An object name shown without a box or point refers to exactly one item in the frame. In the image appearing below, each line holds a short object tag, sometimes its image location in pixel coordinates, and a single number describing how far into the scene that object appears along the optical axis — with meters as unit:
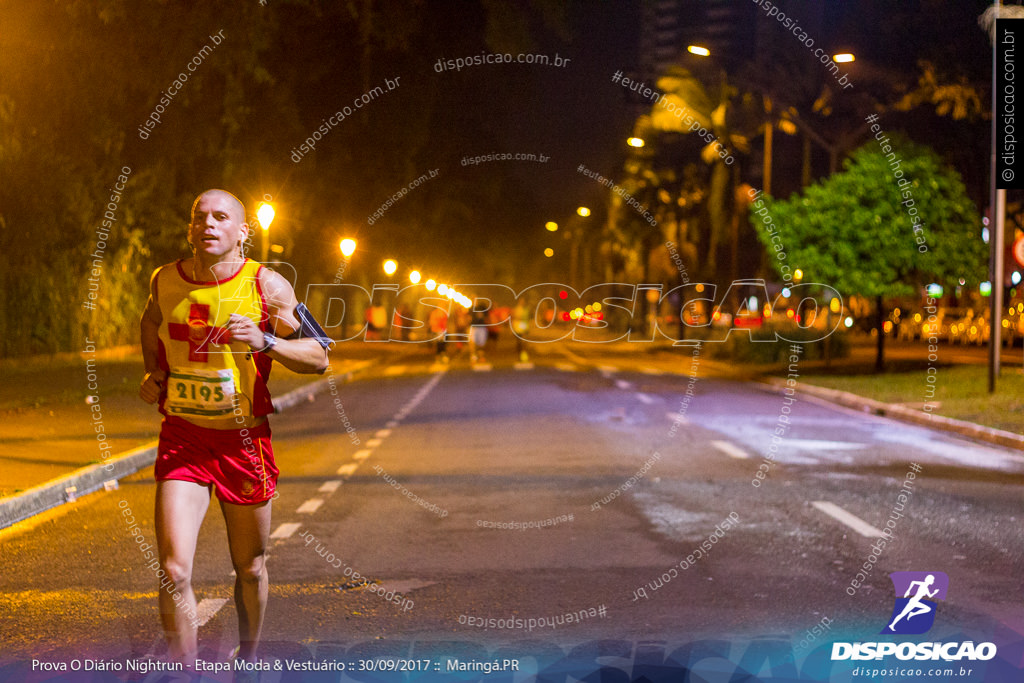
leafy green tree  27.41
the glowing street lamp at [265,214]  21.70
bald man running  4.79
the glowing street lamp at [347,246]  29.42
